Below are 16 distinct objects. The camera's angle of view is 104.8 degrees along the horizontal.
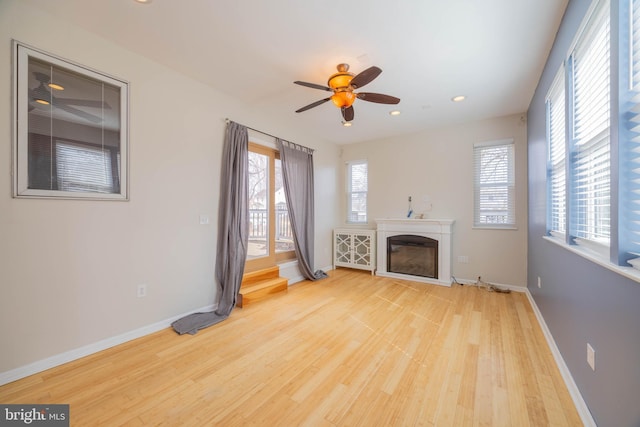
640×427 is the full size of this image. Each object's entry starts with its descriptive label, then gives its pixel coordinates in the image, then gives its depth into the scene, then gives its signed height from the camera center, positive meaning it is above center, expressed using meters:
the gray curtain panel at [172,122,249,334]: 3.05 -0.13
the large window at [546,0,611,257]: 1.33 +0.51
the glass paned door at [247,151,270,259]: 3.75 +0.12
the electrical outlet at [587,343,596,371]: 1.36 -0.82
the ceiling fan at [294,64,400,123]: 2.35 +1.21
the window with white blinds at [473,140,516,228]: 3.87 +0.45
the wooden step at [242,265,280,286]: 3.51 -0.94
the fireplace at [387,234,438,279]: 4.25 -0.77
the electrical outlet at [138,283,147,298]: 2.42 -0.77
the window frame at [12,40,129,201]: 1.80 +0.70
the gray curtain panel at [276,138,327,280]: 4.03 +0.27
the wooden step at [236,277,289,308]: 3.20 -1.07
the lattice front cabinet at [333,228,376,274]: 4.81 -0.74
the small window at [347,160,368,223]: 5.28 +0.47
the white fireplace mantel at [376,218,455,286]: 4.07 -0.39
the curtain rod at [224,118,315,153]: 3.16 +1.18
